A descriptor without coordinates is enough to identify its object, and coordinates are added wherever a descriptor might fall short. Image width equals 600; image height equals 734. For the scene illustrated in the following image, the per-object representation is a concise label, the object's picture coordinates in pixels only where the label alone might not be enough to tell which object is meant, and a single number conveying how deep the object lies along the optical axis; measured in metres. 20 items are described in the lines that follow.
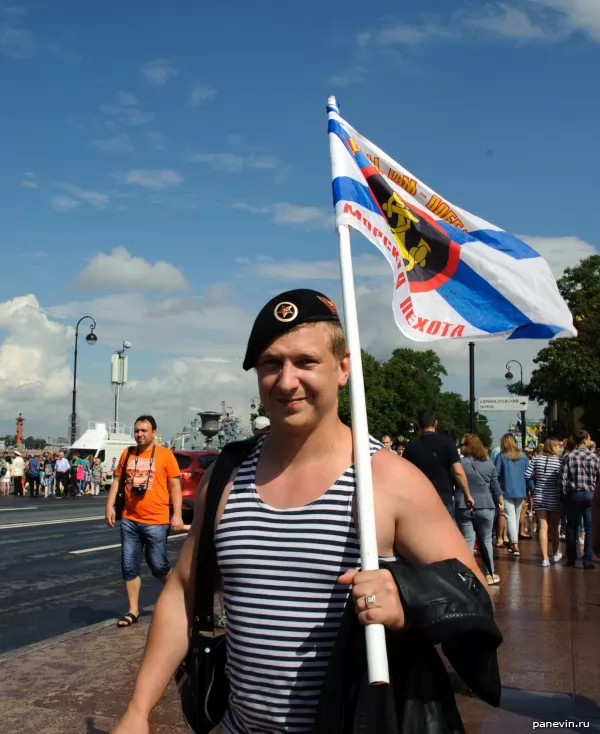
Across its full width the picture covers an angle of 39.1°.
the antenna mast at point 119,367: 52.84
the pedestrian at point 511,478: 13.32
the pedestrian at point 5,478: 34.91
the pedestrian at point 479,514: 10.43
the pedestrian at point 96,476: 38.19
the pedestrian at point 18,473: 34.19
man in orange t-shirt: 7.99
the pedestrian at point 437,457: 8.66
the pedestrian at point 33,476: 33.78
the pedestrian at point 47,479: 34.62
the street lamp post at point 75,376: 43.66
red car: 18.95
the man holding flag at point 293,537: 2.12
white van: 45.79
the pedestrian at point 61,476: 34.62
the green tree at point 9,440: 104.94
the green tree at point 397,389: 86.00
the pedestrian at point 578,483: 11.65
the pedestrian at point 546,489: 12.38
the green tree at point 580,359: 35.16
